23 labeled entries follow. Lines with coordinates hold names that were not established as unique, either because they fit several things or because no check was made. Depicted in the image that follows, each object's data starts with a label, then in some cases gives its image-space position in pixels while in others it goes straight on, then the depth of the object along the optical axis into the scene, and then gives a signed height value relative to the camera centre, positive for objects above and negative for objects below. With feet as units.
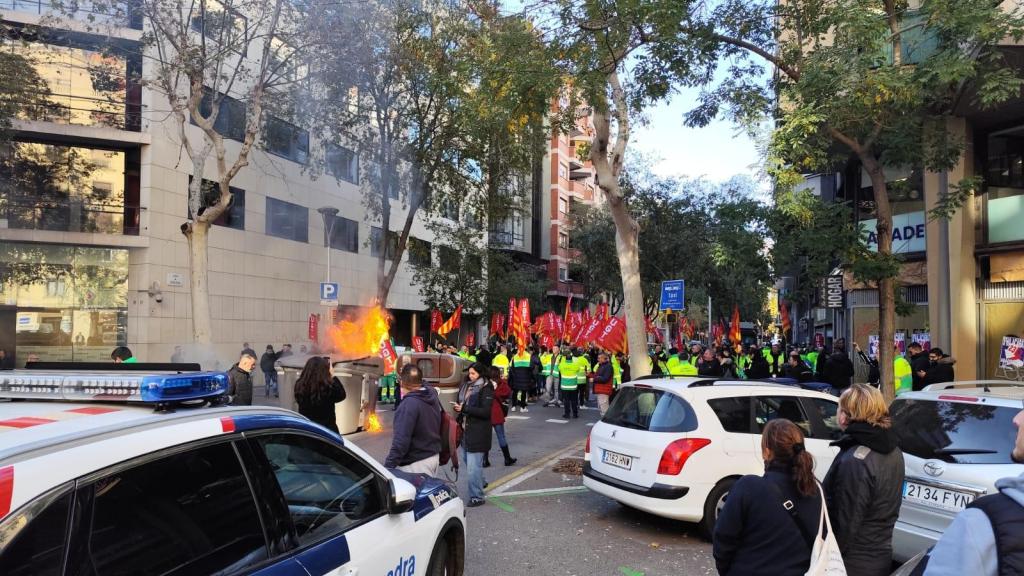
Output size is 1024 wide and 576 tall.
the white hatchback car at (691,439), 19.85 -3.81
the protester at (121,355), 27.84 -1.65
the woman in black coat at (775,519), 9.65 -2.95
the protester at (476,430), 24.73 -4.37
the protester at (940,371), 36.83 -3.05
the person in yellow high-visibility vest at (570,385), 49.78 -5.24
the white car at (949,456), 14.58 -3.17
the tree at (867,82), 27.89 +10.51
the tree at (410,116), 59.31 +21.19
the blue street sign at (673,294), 46.19 +1.50
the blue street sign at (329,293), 58.65 +1.95
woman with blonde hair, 11.08 -2.94
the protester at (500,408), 31.32 -4.44
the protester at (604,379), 47.65 -4.59
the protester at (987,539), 5.88 -1.99
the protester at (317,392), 22.15 -2.54
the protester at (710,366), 47.39 -3.64
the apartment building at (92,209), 61.98 +10.17
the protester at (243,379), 24.81 -2.40
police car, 6.26 -1.99
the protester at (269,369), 67.51 -5.41
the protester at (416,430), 19.17 -3.33
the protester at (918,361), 39.47 -2.72
